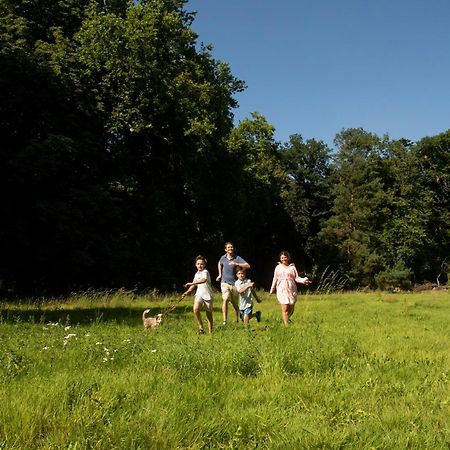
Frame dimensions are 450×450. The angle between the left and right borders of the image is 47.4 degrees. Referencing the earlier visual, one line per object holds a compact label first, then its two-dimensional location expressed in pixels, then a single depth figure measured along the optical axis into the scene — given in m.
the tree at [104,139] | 22.45
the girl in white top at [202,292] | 10.57
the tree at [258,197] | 32.81
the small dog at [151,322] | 10.21
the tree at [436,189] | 57.31
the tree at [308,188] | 56.09
